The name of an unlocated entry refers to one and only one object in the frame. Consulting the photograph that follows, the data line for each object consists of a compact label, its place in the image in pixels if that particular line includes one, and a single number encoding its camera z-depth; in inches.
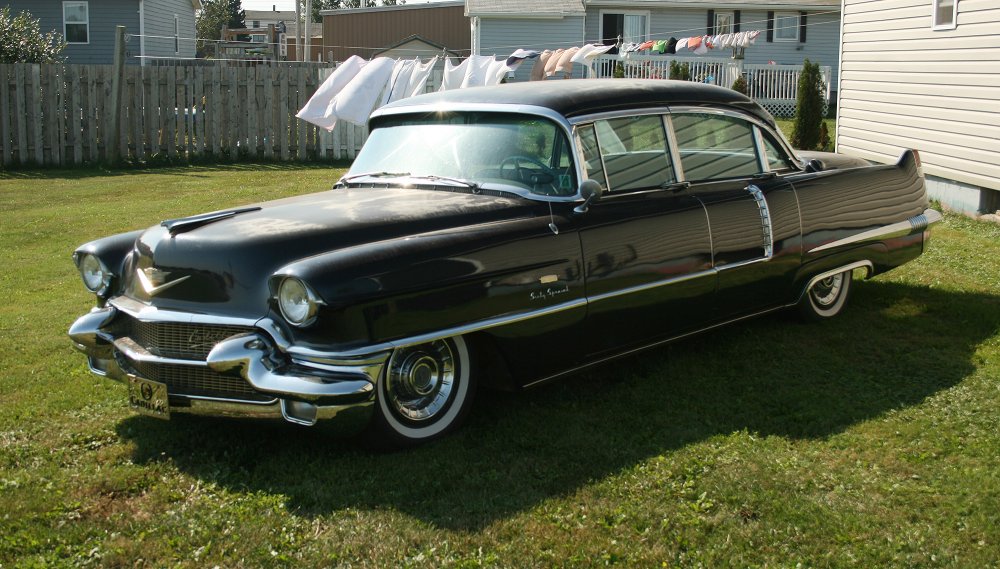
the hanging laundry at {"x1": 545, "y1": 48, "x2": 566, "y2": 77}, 656.7
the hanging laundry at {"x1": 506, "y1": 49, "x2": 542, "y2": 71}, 645.3
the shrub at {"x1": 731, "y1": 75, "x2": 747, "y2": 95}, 862.5
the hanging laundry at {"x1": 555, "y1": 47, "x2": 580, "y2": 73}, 639.1
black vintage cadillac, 172.9
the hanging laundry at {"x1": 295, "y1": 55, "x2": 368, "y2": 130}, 619.2
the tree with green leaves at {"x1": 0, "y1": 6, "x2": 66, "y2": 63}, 849.5
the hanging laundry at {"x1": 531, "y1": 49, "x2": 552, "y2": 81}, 674.8
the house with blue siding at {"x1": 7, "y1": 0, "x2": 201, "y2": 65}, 1191.6
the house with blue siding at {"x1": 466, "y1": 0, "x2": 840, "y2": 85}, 1290.6
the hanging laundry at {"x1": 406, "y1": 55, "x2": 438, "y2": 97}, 642.8
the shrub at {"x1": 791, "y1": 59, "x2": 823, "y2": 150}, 673.6
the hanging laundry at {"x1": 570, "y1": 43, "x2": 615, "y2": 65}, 618.5
